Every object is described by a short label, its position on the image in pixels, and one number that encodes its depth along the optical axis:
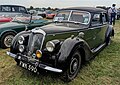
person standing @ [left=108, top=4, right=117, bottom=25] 7.30
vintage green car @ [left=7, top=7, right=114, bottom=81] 2.00
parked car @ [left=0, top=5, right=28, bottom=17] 6.37
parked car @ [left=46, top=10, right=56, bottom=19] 13.17
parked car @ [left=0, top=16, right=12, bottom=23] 5.37
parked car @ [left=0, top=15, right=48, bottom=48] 3.53
